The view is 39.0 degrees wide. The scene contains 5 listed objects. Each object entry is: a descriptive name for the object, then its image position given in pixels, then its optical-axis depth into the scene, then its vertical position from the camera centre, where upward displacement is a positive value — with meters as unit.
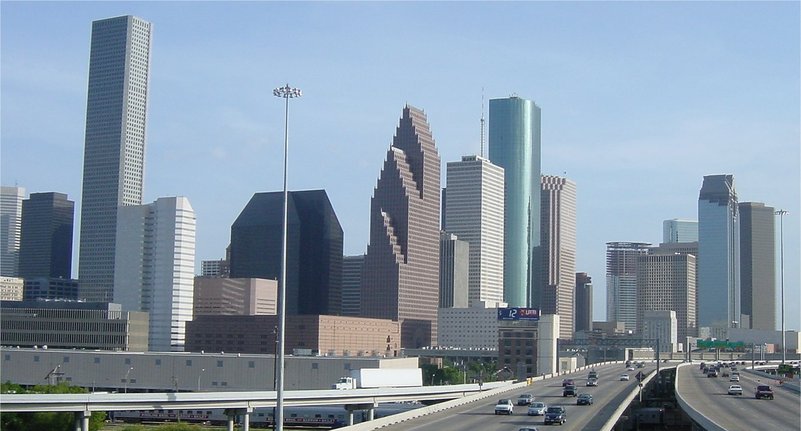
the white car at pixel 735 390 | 125.20 -7.08
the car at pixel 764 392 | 115.29 -6.68
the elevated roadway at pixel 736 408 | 82.38 -7.21
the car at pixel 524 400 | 105.81 -7.39
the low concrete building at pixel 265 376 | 197.25 -10.62
